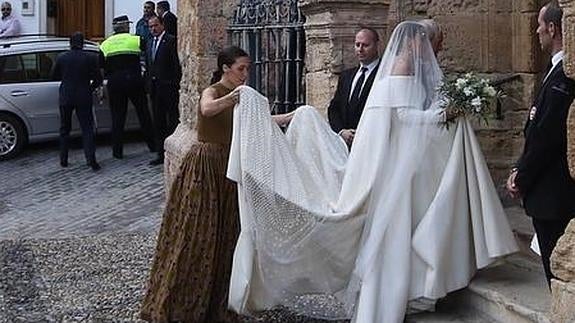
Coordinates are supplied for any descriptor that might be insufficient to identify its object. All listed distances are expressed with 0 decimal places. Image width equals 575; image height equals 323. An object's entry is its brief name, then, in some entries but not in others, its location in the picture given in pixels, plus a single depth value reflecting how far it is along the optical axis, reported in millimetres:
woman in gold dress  6379
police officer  13617
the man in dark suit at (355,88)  7031
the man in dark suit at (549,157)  4832
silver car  14352
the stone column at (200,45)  10195
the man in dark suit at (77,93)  13531
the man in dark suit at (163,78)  12742
